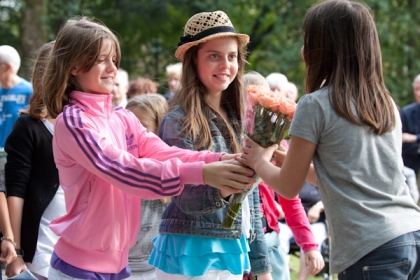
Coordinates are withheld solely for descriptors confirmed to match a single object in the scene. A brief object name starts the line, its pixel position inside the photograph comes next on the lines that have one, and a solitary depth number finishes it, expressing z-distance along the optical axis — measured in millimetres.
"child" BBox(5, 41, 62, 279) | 6400
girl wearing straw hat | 5205
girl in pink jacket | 4625
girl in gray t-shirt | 4313
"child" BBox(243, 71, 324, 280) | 6906
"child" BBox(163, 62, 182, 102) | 15428
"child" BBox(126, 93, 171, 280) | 7028
